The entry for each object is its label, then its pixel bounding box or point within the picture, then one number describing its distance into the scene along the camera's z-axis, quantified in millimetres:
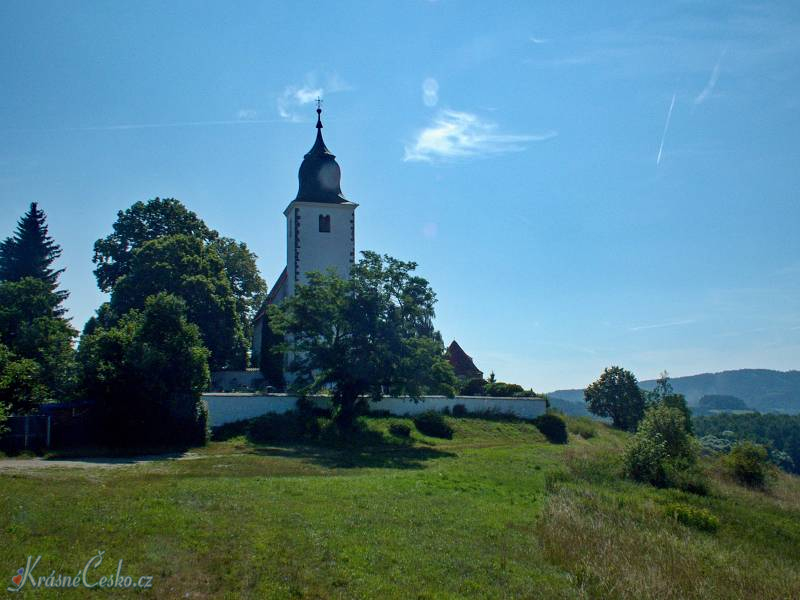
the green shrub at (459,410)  37875
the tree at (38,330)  35162
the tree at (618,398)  54094
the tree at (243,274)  52531
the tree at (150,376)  25188
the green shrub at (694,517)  16562
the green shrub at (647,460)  22922
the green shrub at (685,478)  22016
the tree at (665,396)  45956
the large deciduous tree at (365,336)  30766
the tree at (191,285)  37625
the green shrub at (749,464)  26922
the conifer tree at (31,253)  49469
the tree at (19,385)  26047
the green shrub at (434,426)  33438
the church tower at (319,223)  41719
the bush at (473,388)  45062
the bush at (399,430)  31562
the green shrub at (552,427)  37491
